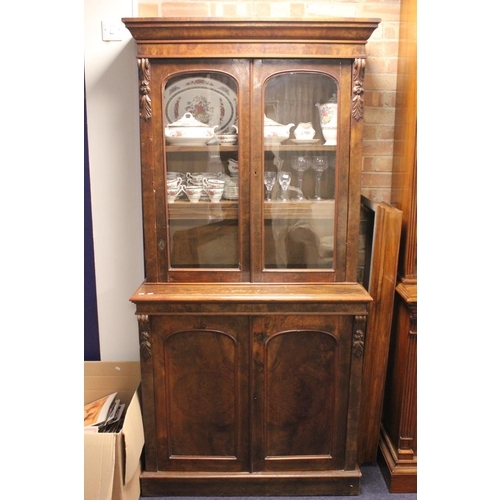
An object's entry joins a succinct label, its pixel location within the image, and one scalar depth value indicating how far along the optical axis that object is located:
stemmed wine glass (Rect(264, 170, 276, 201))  1.98
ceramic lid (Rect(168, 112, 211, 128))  1.94
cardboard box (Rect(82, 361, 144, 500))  1.74
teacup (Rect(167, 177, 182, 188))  1.97
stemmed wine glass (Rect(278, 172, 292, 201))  1.99
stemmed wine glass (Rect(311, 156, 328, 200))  1.96
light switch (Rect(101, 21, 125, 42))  2.09
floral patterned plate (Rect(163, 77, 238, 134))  1.89
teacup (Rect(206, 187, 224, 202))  2.00
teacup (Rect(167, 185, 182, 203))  1.97
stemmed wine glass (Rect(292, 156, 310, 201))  1.98
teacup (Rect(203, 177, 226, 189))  1.99
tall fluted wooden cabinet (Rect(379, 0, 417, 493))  1.98
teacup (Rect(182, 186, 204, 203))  2.00
